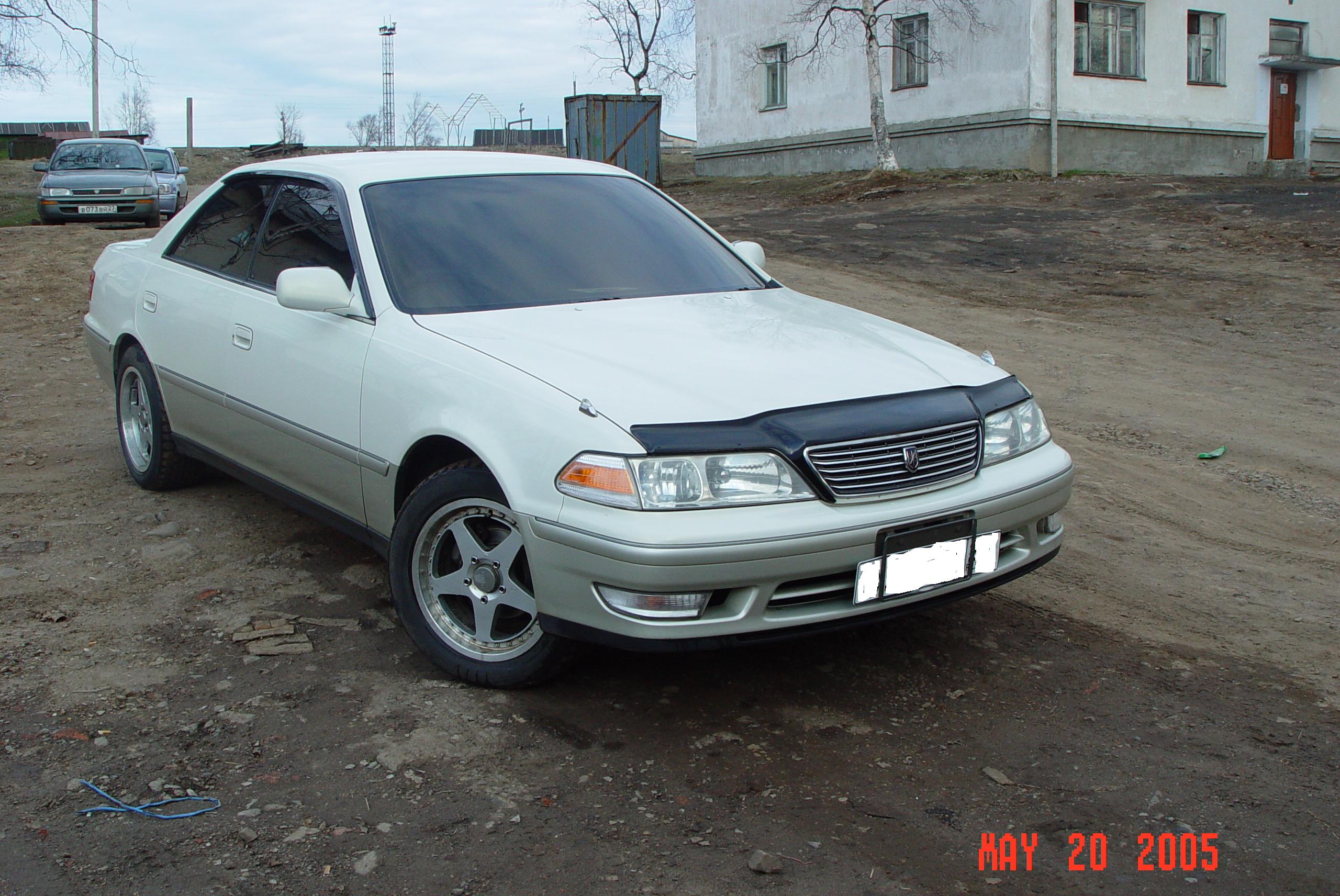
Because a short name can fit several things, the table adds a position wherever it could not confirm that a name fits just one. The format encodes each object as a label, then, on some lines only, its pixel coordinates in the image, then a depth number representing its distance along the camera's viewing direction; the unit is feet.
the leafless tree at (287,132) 217.97
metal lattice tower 210.38
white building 71.87
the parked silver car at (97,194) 58.75
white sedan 9.79
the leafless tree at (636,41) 119.24
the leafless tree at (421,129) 201.46
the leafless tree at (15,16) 67.56
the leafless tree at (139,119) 252.01
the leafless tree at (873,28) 71.15
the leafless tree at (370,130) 217.83
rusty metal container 86.79
